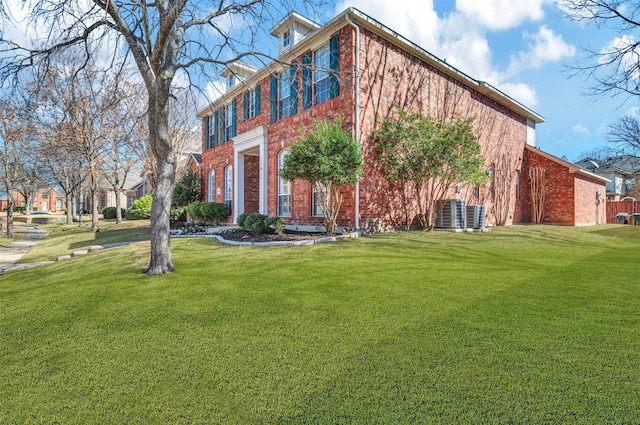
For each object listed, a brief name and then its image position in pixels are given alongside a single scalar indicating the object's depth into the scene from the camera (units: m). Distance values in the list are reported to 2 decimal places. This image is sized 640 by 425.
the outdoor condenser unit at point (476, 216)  11.05
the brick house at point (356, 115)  9.79
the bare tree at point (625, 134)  11.91
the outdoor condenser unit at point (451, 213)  10.73
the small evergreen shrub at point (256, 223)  9.62
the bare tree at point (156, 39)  4.97
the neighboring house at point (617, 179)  29.52
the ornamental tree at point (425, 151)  9.67
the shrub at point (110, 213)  28.56
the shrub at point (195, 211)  16.11
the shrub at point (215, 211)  15.52
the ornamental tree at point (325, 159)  8.24
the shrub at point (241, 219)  10.69
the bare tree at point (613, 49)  7.35
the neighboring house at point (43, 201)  50.55
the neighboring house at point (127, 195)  40.50
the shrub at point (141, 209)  23.53
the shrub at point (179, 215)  18.16
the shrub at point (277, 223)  9.54
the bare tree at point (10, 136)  13.47
